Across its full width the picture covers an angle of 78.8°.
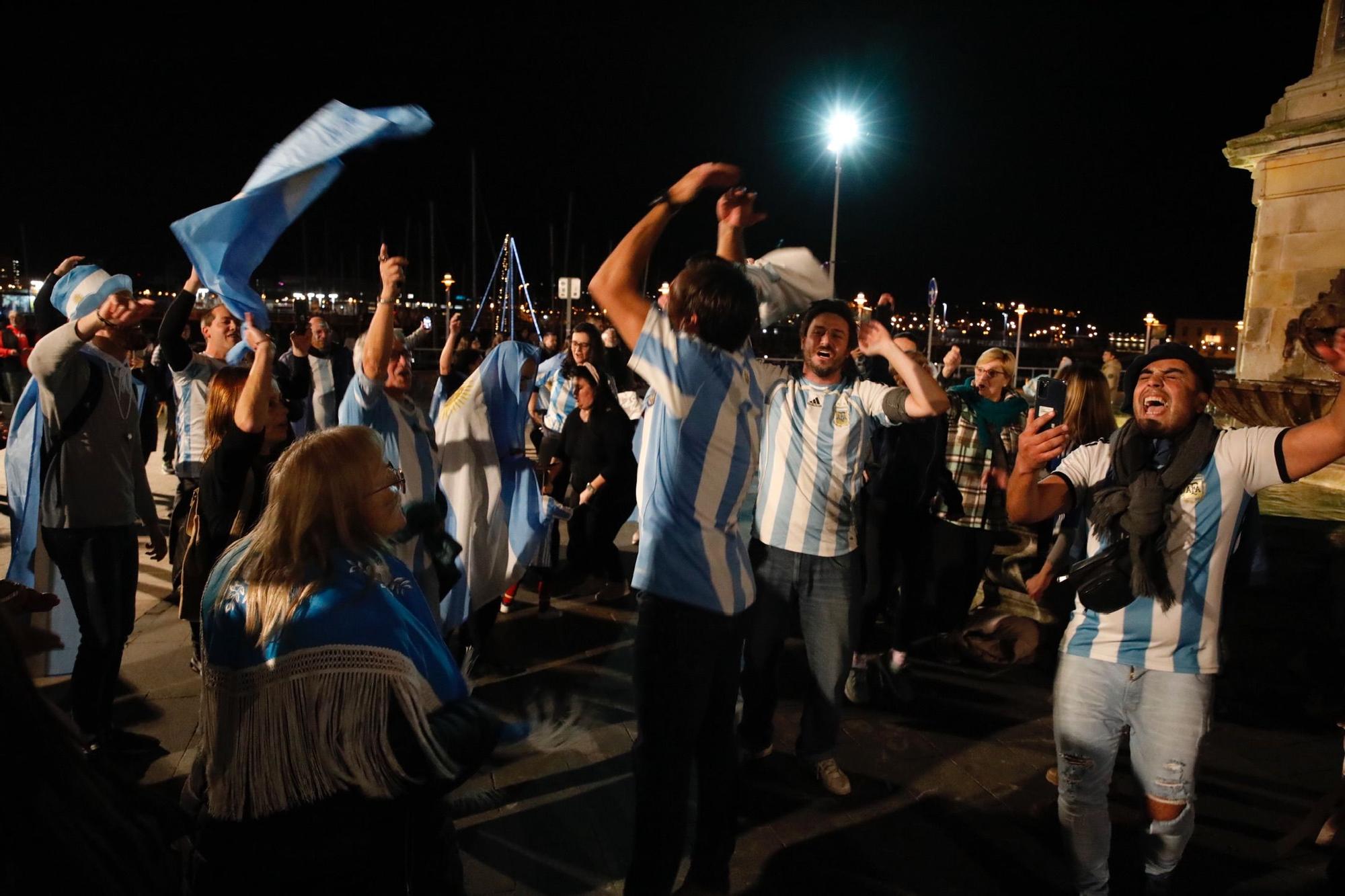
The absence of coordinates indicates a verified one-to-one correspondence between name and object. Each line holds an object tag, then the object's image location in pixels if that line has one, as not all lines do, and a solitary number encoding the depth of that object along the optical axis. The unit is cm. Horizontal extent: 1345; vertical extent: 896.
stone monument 773
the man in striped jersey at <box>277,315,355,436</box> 662
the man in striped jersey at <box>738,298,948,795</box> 375
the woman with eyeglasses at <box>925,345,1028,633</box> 534
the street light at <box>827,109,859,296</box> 1378
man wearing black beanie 273
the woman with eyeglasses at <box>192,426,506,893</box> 181
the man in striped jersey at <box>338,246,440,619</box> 385
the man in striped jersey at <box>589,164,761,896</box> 253
